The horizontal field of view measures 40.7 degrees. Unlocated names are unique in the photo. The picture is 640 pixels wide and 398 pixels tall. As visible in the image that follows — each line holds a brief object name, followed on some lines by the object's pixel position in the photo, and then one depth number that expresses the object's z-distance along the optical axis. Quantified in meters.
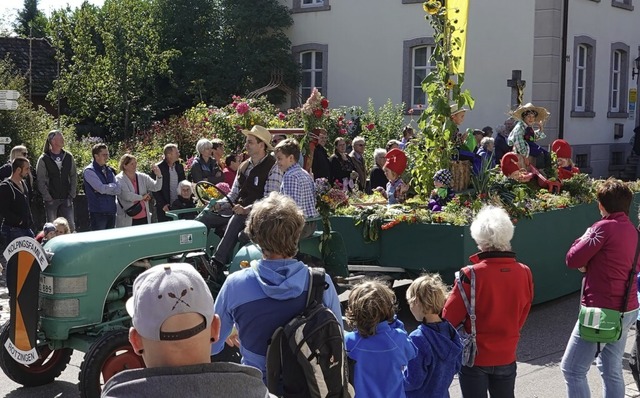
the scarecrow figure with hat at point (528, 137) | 11.15
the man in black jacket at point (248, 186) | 7.72
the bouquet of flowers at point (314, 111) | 11.78
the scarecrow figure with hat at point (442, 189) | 9.36
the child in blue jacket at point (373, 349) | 4.02
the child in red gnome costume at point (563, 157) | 11.51
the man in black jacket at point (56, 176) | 12.35
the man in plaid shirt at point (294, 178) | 7.49
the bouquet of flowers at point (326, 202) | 8.62
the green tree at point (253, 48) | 24.77
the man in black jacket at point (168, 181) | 11.95
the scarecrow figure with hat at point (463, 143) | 9.63
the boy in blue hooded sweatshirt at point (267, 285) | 3.72
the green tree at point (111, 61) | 22.33
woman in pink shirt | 5.27
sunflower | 9.95
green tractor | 6.16
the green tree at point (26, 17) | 45.73
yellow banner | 9.94
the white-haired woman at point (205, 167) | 12.47
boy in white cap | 2.12
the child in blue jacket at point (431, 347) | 4.34
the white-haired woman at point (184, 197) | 10.55
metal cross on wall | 13.36
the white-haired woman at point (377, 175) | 13.30
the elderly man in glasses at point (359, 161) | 14.77
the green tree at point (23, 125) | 16.50
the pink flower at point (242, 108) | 12.81
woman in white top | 10.92
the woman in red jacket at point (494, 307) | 4.68
